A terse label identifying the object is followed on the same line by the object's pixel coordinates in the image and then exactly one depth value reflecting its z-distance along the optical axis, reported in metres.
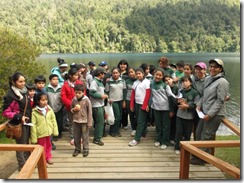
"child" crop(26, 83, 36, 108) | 4.21
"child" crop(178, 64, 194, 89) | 4.91
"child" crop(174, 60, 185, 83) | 5.71
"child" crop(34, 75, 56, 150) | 4.52
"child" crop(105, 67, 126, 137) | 5.19
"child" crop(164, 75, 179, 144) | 4.75
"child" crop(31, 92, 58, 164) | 4.02
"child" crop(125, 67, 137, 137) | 5.33
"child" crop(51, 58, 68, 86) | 5.81
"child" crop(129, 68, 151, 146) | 4.90
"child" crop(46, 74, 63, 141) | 4.84
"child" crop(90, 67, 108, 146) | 4.84
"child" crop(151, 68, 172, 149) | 4.66
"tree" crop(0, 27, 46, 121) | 10.77
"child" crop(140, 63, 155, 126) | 5.40
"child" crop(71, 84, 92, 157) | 4.31
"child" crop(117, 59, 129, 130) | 5.61
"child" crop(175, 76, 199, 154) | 4.25
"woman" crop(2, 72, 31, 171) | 3.61
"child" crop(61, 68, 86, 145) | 4.75
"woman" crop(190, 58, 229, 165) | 3.49
